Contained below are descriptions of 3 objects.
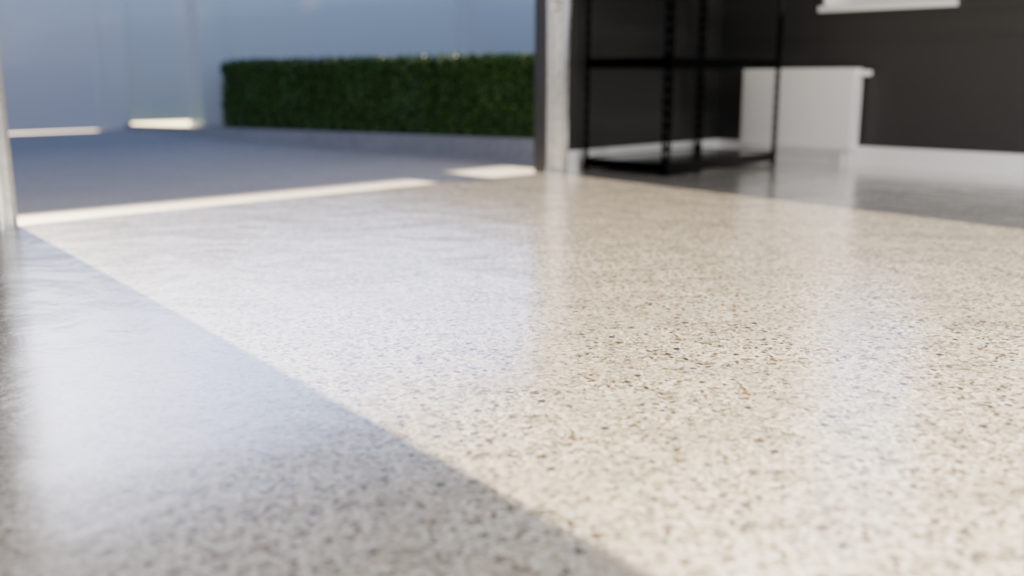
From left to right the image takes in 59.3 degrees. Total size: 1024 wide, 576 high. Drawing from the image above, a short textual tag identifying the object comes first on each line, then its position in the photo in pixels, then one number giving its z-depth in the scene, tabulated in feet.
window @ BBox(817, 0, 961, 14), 16.51
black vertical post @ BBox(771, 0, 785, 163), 16.83
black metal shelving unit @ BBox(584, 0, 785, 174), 15.24
